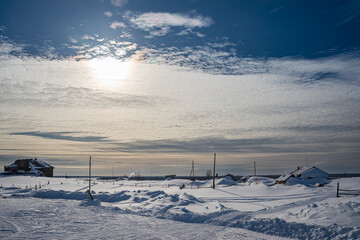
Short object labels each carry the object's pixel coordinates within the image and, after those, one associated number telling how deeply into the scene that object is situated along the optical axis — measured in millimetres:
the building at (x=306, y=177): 63625
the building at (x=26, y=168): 85312
